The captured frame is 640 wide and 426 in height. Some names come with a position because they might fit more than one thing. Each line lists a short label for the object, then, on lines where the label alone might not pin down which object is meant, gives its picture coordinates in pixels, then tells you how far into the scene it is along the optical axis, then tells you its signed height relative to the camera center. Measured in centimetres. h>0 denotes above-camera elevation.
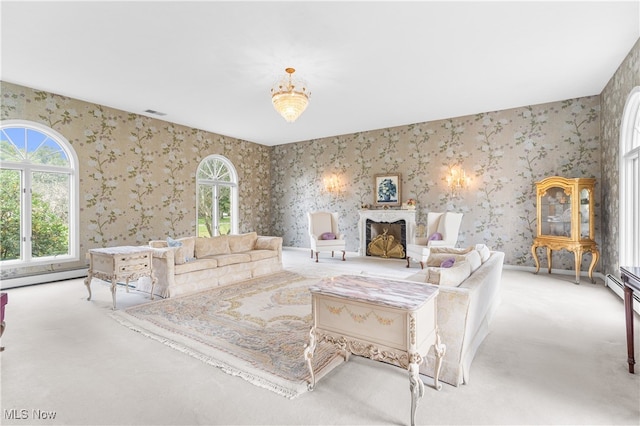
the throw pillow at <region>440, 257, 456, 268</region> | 287 -47
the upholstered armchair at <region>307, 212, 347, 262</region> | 701 -48
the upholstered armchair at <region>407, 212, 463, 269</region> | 576 -45
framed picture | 718 +54
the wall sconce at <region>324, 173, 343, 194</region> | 811 +75
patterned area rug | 220 -111
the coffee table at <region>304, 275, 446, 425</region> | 154 -58
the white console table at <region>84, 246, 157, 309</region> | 359 -62
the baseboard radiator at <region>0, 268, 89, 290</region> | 454 -102
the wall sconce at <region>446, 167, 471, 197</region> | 639 +69
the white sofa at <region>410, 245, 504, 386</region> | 198 -68
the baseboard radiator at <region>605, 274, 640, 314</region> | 350 -104
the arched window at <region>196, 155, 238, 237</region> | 749 +41
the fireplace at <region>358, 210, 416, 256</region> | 691 -30
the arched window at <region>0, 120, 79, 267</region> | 469 +28
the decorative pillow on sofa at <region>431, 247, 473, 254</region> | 342 -43
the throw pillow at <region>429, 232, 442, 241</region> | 587 -46
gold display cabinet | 484 -7
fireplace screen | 716 -62
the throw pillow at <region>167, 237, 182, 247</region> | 447 -44
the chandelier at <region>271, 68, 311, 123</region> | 383 +140
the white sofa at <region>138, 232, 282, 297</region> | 405 -72
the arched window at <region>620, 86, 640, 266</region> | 389 +34
